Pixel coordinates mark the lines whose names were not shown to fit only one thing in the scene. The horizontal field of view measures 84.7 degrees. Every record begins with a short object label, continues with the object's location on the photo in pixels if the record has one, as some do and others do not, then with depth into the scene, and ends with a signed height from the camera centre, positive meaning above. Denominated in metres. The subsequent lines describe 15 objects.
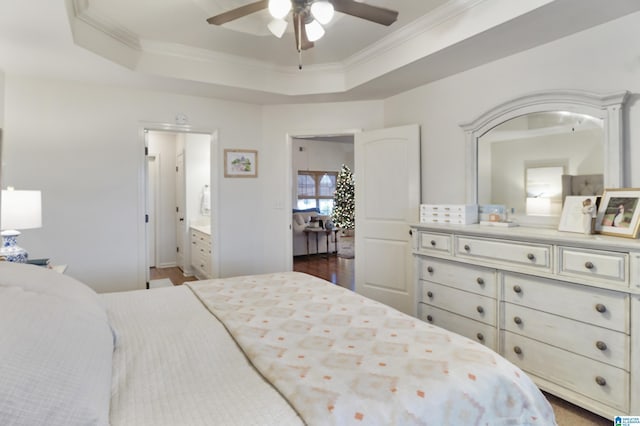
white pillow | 0.70 -0.35
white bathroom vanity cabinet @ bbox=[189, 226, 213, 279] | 4.55 -0.60
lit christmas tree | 7.57 +0.14
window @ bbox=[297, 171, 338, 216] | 8.25 +0.45
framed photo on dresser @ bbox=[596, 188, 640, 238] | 1.91 -0.03
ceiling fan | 1.91 +1.13
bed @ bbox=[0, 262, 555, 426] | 0.80 -0.50
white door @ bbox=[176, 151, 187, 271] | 5.65 -0.03
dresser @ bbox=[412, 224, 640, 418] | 1.76 -0.58
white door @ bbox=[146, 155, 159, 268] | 6.04 +0.14
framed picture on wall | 4.16 +0.56
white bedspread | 0.86 -0.51
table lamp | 2.21 -0.04
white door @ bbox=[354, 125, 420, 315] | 3.59 -0.02
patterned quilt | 0.93 -0.50
